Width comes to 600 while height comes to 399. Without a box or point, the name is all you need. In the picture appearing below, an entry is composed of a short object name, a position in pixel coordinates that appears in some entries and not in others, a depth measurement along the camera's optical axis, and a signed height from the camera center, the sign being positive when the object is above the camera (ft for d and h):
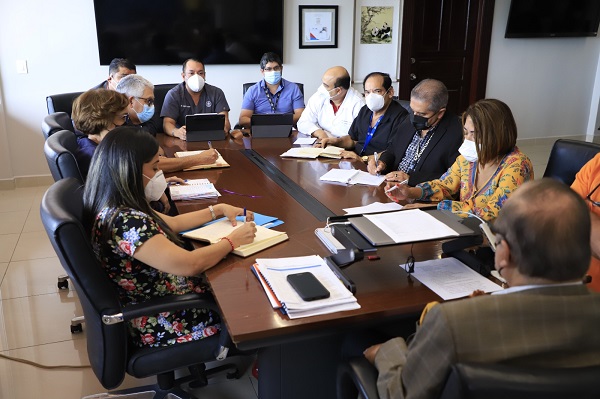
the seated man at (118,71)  12.98 -0.53
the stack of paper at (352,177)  8.57 -2.03
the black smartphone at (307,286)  4.59 -2.05
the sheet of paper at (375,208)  7.04 -2.06
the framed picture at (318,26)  17.81 +0.80
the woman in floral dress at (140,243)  5.13 -1.88
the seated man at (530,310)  3.19 -1.52
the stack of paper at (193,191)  7.91 -2.10
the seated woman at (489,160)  6.84 -1.40
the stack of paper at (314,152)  10.53 -1.99
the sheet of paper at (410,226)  4.71 -1.58
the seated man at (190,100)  13.51 -1.28
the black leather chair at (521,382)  2.84 -1.72
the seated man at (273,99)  15.15 -1.36
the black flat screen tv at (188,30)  16.22 +0.60
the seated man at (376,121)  11.03 -1.45
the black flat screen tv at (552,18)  20.53 +1.33
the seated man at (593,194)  5.51 -1.56
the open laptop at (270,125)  12.85 -1.76
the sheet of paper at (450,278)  4.88 -2.12
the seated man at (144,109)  9.62 -1.17
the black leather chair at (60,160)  6.84 -1.41
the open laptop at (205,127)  12.32 -1.75
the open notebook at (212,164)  9.82 -2.08
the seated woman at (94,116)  7.91 -0.98
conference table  4.40 -2.16
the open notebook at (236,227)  5.76 -2.09
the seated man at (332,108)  12.96 -1.41
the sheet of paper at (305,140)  11.96 -2.00
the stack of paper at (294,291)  4.49 -2.09
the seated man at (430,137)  8.89 -1.43
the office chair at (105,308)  4.69 -2.42
